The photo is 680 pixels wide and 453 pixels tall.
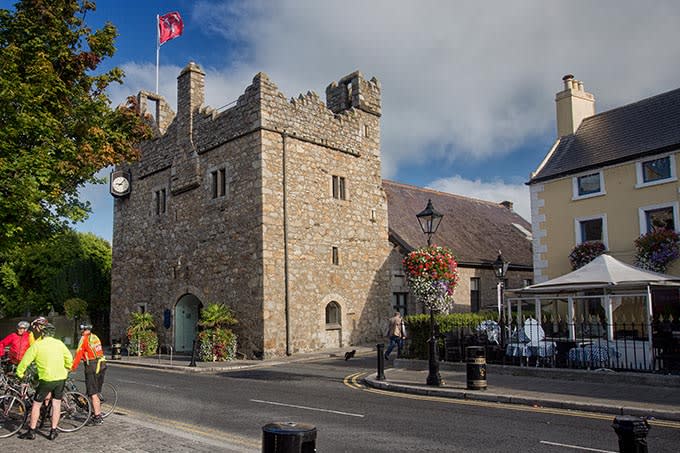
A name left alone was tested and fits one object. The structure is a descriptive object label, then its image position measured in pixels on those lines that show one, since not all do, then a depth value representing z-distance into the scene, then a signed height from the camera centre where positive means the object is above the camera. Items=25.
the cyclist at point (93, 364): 9.65 -1.00
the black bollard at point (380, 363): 15.24 -1.56
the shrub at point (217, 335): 22.75 -1.17
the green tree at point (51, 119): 12.42 +4.45
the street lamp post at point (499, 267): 19.52 +1.17
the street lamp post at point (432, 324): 13.84 -0.51
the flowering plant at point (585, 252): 21.36 +1.79
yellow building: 20.36 +4.50
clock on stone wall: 31.66 +6.65
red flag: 28.61 +13.76
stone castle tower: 23.56 +3.90
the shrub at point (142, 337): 27.23 -1.41
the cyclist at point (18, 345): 11.31 -0.72
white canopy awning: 14.91 +0.59
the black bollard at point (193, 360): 20.85 -1.92
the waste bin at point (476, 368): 12.94 -1.45
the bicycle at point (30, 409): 9.17 -1.64
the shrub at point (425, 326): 17.67 -0.71
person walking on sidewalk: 21.27 -1.04
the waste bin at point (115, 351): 25.91 -1.96
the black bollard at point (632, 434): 4.54 -1.04
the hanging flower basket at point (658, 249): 19.22 +1.69
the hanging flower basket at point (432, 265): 18.23 +1.19
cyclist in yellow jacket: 8.59 -0.96
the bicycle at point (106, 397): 9.99 -1.97
